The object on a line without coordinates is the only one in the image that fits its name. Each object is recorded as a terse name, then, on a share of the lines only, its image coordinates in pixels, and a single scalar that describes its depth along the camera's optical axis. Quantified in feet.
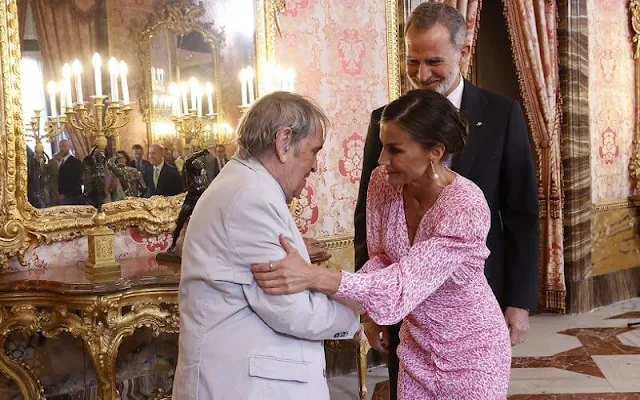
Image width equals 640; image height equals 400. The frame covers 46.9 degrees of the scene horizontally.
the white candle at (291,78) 13.82
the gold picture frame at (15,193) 11.03
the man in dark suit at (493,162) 7.63
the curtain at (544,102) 19.65
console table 9.92
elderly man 5.57
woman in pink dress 6.20
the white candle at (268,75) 14.06
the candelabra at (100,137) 10.30
